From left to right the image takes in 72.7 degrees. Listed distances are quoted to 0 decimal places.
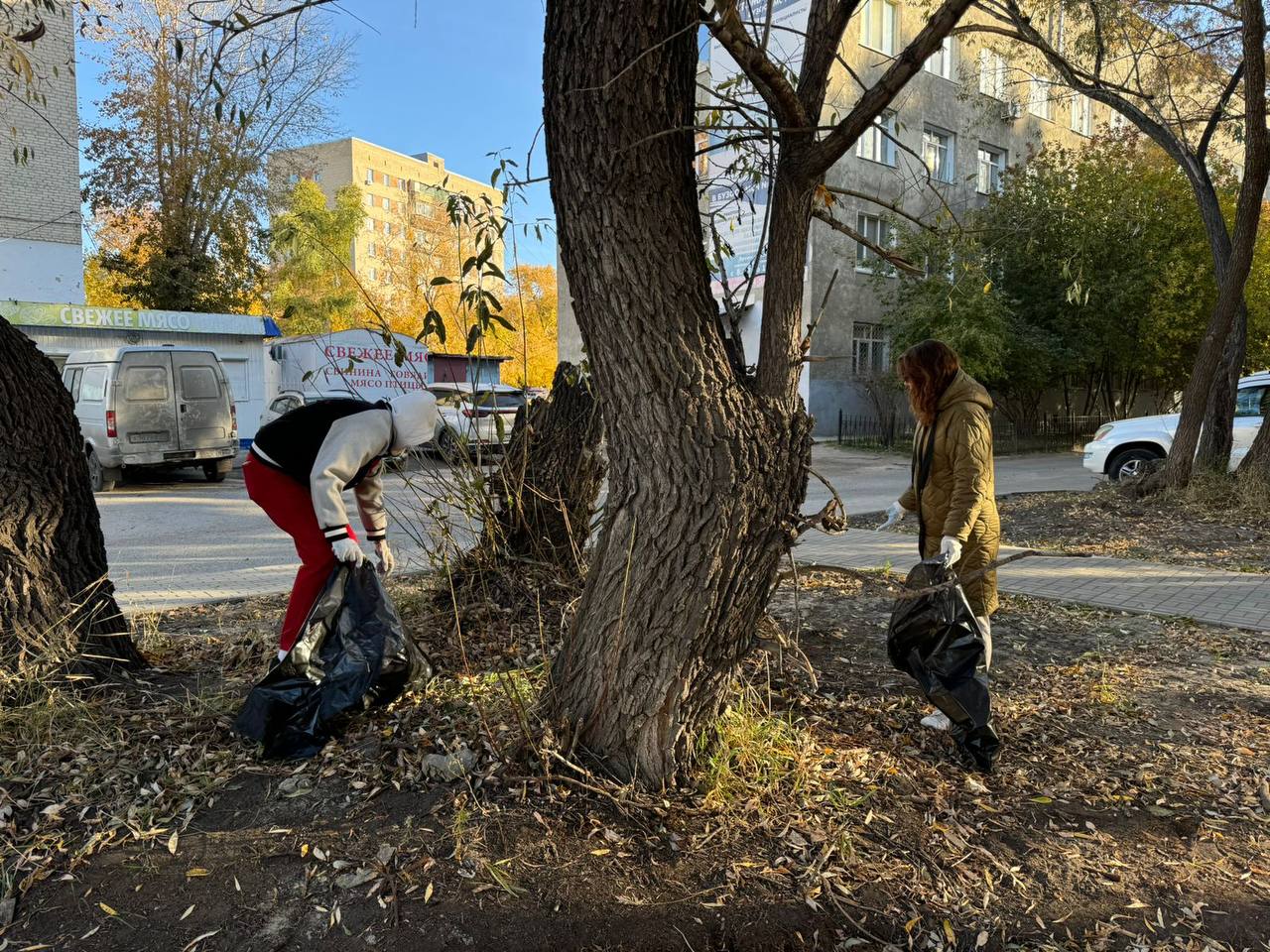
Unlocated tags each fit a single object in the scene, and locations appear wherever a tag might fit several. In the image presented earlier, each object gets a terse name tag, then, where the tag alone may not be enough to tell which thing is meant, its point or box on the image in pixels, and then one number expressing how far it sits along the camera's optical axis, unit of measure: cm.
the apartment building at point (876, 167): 2392
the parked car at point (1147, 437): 1241
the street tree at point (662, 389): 272
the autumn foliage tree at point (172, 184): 2477
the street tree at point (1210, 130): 930
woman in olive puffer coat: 369
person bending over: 348
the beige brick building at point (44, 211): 2181
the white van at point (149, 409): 1371
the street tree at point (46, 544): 335
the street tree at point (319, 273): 3156
